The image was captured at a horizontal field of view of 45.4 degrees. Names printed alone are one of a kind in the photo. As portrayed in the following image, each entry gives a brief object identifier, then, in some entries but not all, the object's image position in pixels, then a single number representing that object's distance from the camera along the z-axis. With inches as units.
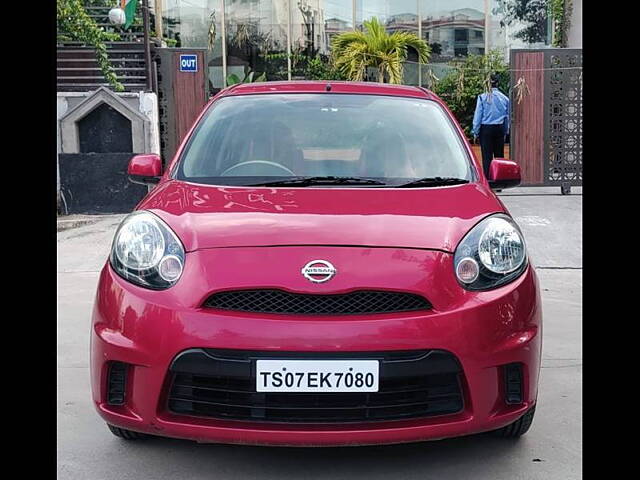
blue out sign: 430.9
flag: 507.5
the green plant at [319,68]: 597.5
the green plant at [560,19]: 565.1
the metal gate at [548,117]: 422.0
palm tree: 513.7
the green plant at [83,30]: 434.6
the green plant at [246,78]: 611.5
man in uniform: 432.8
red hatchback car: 101.5
